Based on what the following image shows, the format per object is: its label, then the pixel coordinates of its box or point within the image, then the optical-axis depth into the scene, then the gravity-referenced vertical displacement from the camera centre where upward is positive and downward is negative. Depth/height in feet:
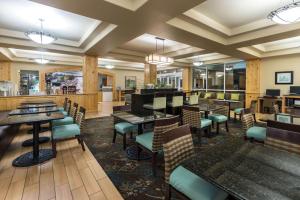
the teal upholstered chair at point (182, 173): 4.15 -2.50
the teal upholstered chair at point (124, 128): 10.36 -2.31
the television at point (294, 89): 20.69 +0.70
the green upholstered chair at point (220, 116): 13.78 -1.96
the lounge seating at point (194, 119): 11.32 -1.87
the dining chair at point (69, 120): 12.28 -2.17
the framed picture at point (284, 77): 21.97 +2.54
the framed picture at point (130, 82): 45.62 +3.69
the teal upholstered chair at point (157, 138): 7.18 -2.05
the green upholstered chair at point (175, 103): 16.58 -0.92
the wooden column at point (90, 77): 22.04 +2.55
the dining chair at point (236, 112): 18.78 -2.12
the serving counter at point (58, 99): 18.02 -0.70
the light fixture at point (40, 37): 12.11 +4.57
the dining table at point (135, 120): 9.15 -1.54
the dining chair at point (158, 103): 14.46 -0.84
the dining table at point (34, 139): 8.64 -2.70
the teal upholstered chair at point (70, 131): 9.42 -2.31
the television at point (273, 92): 22.65 +0.39
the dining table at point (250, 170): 2.98 -1.82
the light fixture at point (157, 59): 17.44 +4.12
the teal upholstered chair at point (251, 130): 9.21 -2.22
